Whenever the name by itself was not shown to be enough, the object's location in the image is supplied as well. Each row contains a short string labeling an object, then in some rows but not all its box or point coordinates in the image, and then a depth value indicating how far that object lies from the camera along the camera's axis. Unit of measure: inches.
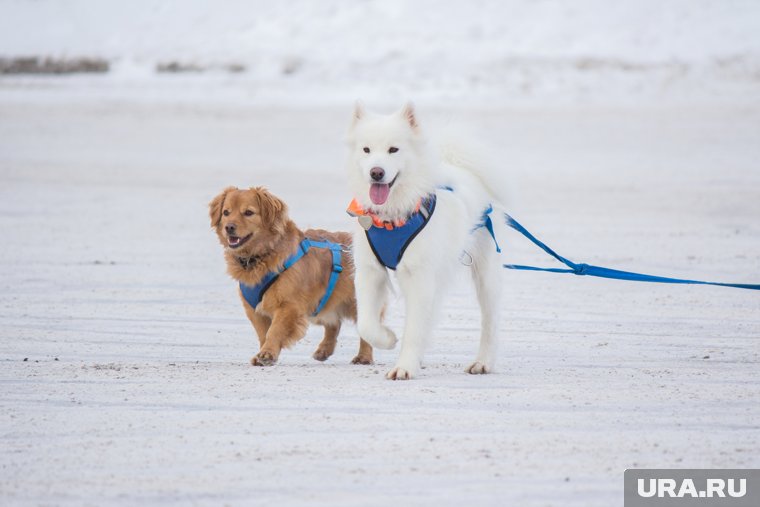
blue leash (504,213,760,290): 512.8
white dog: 485.4
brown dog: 537.0
